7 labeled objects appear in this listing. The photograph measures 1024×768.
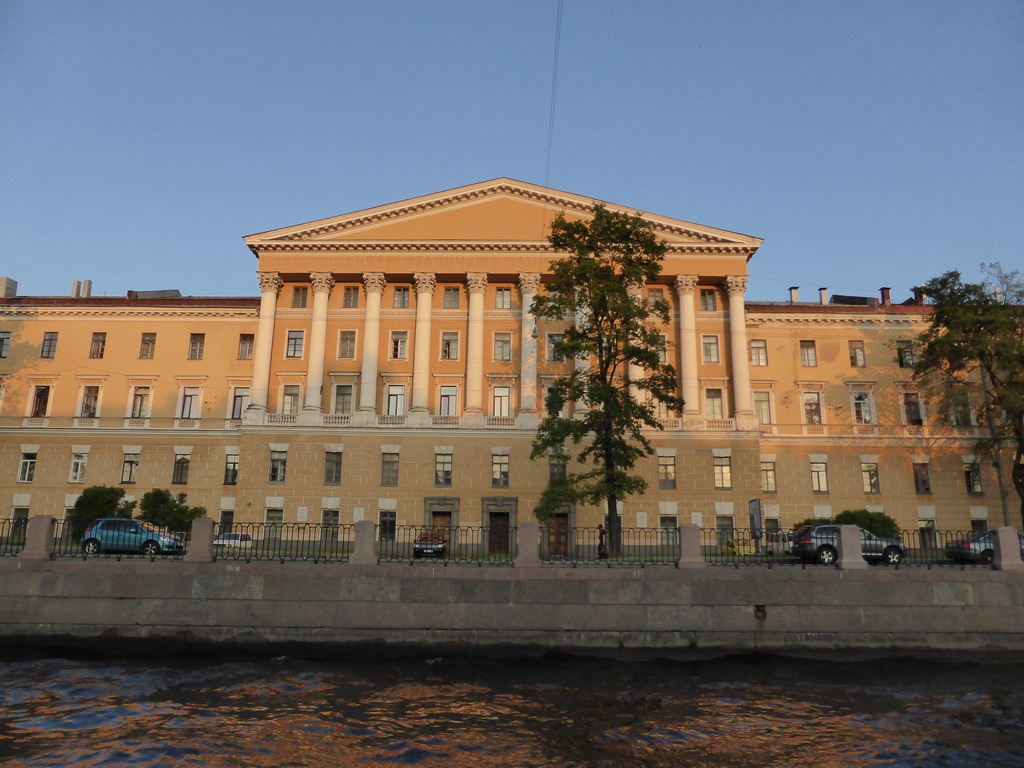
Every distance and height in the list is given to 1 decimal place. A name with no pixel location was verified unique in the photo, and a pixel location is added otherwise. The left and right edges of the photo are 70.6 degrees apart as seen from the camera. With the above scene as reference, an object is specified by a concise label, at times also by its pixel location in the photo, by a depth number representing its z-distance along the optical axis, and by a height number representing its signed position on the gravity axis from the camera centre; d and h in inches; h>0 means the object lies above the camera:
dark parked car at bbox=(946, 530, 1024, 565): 946.7 -17.4
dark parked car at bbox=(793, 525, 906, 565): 1019.9 -17.2
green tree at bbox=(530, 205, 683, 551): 1163.9 +318.7
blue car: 1034.1 -20.0
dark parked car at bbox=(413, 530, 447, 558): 1017.5 -26.1
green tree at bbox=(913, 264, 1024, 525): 1519.4 +392.5
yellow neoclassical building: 1656.0 +327.9
